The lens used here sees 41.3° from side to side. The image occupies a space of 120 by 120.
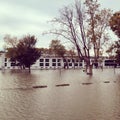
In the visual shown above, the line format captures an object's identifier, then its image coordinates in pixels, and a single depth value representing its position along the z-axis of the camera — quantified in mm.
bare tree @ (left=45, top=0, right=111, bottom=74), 24915
